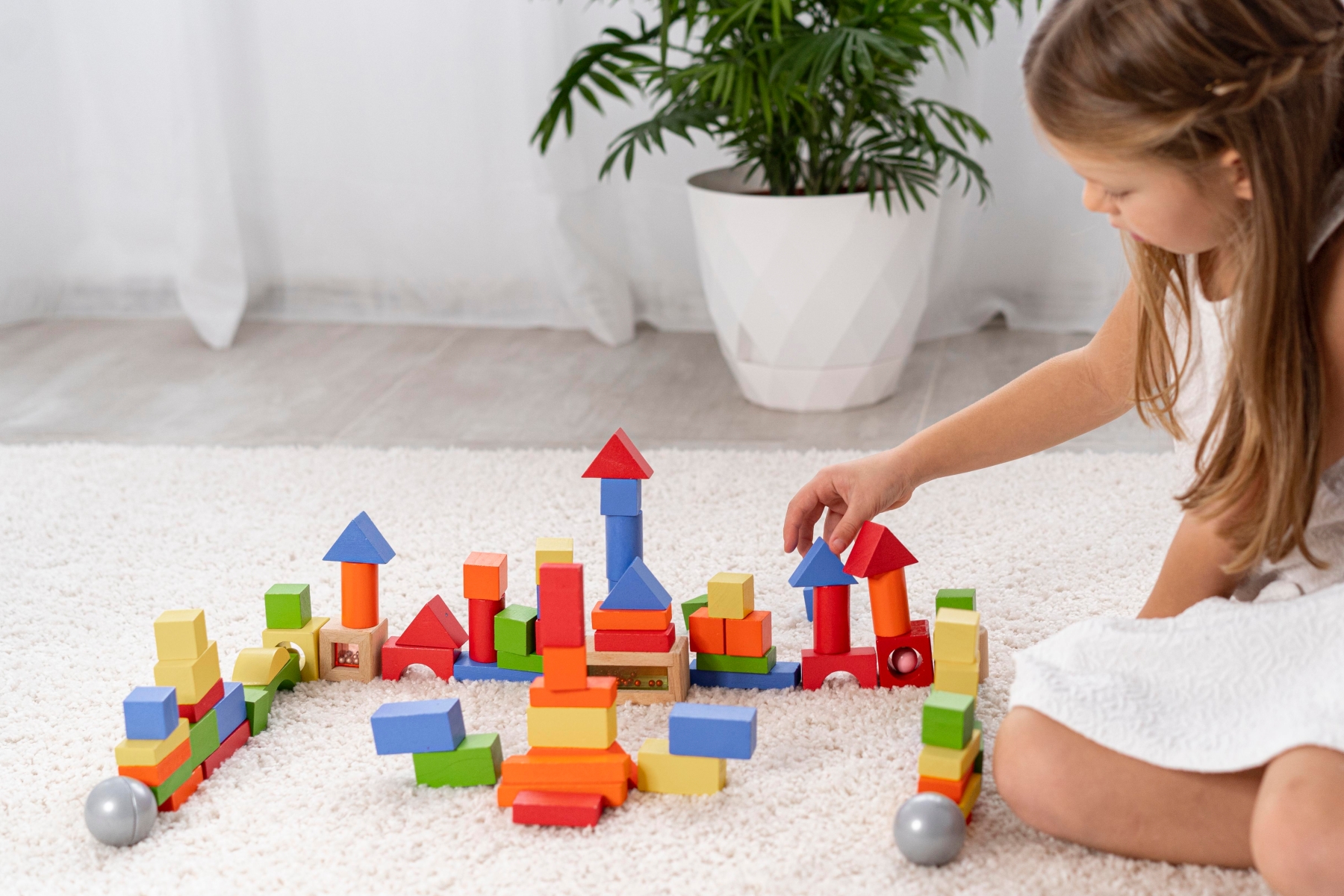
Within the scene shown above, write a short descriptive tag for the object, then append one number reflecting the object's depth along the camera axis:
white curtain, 2.26
